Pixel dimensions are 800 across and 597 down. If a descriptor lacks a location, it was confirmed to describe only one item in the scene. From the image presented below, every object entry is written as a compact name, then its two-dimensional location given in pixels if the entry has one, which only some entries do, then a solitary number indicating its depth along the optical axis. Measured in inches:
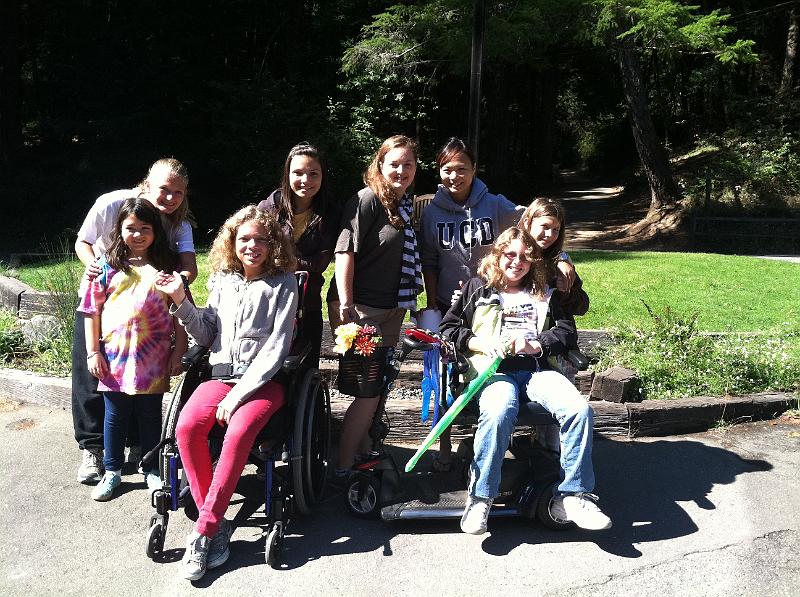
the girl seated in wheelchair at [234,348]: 128.3
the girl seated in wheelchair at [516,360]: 135.5
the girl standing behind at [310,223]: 154.9
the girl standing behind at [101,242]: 156.9
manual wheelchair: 129.6
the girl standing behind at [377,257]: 151.3
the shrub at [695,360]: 199.2
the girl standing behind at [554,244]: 156.2
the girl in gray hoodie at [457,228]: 162.9
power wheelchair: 141.1
